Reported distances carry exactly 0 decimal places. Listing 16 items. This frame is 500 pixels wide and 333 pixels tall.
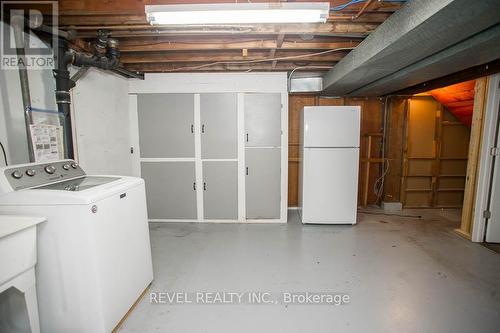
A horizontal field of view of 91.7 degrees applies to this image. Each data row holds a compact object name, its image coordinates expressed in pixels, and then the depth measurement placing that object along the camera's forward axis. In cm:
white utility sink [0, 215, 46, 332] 117
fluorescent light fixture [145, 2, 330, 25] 142
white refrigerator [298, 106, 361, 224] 329
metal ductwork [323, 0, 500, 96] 131
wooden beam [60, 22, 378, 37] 197
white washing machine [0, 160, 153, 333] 142
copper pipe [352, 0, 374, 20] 156
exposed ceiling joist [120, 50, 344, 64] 278
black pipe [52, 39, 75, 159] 210
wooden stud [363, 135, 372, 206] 418
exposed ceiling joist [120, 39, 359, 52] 239
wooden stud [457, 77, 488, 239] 289
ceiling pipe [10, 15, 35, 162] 182
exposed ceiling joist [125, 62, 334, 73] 320
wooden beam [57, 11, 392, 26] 180
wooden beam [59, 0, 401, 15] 170
